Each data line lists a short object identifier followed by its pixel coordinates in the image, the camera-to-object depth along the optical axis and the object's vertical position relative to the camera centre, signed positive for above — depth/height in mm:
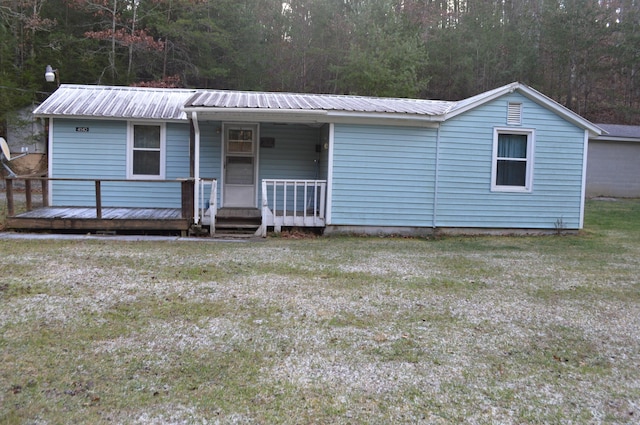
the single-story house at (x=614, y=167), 19141 +542
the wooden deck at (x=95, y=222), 8852 -987
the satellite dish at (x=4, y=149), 10000 +301
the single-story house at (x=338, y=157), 9703 +315
